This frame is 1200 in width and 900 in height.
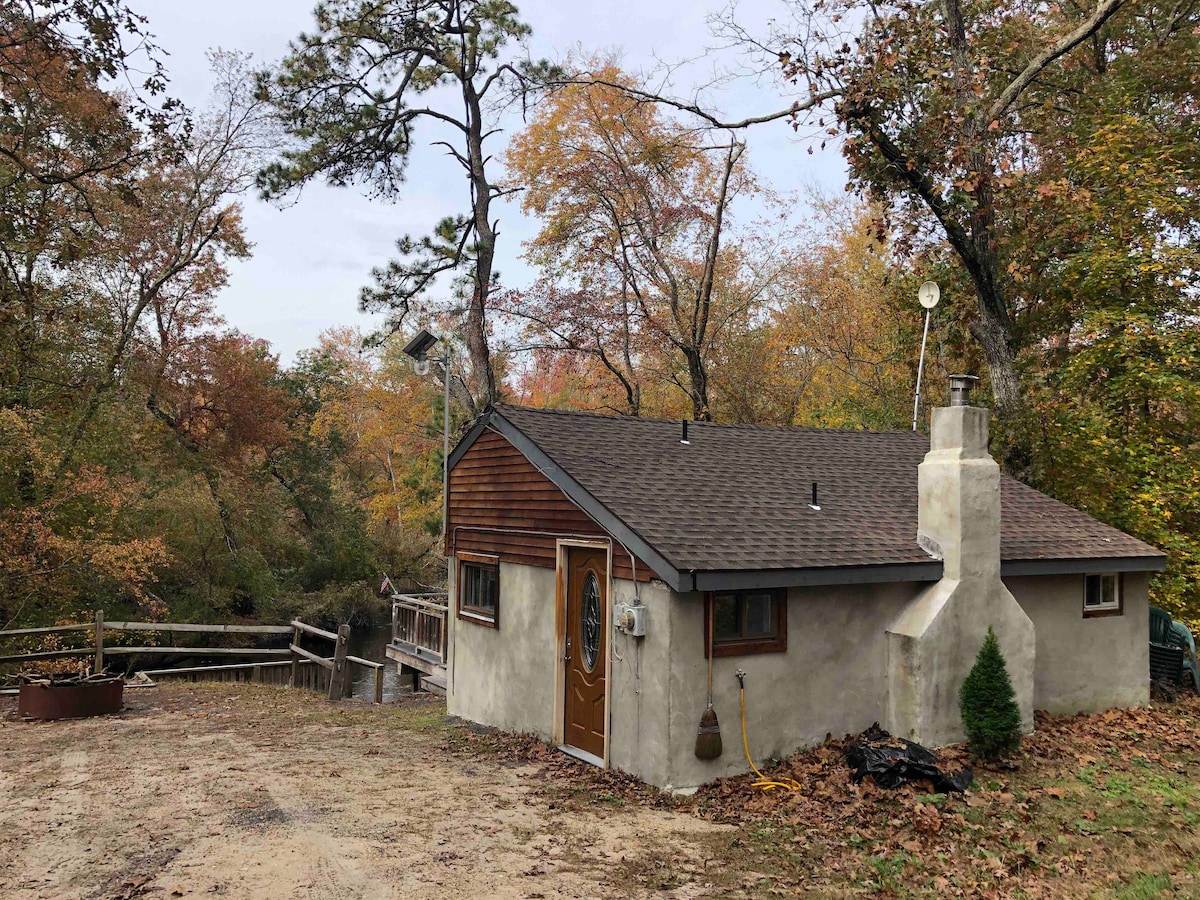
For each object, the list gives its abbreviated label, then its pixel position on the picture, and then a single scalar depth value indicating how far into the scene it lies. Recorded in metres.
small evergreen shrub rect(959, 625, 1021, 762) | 8.59
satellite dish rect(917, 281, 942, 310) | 12.88
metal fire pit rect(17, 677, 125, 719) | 11.68
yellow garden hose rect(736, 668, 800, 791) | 7.80
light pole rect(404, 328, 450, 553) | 13.30
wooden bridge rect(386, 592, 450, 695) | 15.55
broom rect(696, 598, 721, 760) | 7.79
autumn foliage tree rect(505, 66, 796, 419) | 24.11
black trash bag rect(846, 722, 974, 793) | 7.77
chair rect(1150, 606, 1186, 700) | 12.30
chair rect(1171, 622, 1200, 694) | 12.39
